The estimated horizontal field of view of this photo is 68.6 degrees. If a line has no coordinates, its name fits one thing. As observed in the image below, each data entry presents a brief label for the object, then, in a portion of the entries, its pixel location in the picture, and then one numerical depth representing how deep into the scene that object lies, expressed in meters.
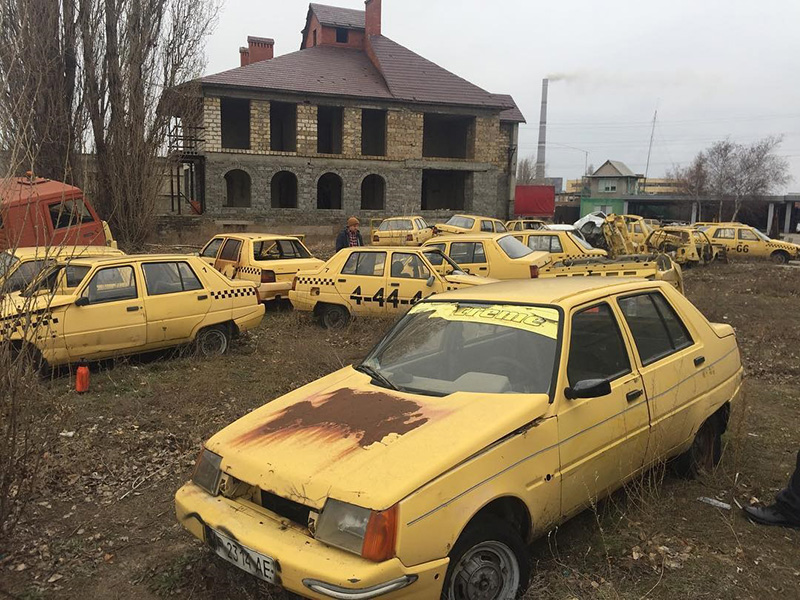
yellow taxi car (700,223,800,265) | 23.19
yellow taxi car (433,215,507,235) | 22.16
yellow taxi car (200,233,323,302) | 11.23
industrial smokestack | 82.12
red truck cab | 11.04
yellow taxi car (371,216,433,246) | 21.44
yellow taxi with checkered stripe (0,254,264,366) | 6.72
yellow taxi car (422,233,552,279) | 11.48
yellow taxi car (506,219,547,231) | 25.77
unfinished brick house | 29.81
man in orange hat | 11.95
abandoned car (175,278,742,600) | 2.46
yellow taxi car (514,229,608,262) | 14.28
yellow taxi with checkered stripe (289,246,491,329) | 9.52
